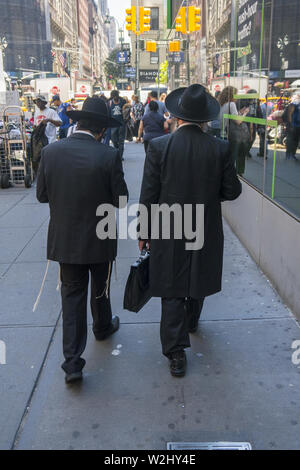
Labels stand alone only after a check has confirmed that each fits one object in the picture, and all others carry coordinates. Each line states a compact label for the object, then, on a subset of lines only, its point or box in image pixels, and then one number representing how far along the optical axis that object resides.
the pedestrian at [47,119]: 9.98
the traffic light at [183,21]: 17.77
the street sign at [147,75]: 77.95
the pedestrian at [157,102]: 11.57
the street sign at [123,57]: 52.78
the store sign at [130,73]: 63.92
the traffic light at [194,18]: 14.23
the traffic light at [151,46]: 26.34
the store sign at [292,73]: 4.12
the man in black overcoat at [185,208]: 3.23
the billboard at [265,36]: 4.23
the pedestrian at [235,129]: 6.32
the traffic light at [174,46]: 23.70
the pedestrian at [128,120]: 14.86
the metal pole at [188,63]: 15.34
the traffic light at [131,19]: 24.39
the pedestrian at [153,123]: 11.13
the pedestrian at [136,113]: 18.82
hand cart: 10.59
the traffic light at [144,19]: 24.59
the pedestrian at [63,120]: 12.85
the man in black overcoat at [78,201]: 3.16
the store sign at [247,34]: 5.55
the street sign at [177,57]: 23.70
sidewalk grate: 2.62
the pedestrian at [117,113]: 12.82
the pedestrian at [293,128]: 4.21
